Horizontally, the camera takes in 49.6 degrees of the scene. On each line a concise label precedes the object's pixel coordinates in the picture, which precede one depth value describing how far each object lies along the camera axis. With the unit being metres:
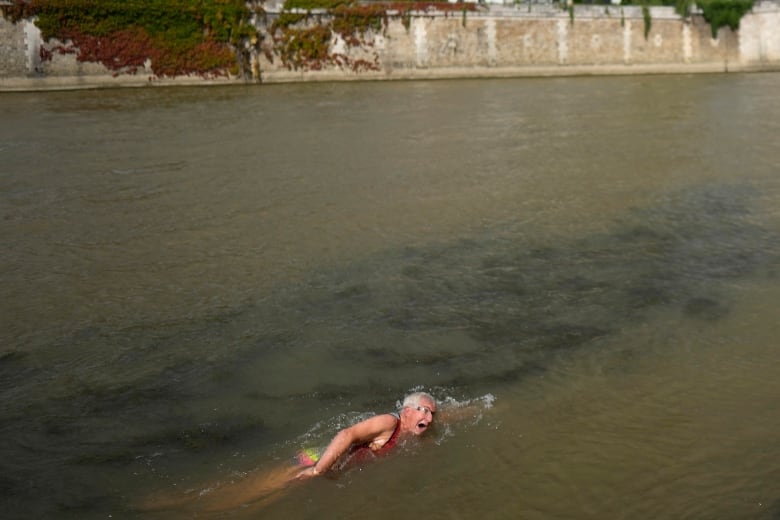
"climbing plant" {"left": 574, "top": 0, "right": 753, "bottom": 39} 26.89
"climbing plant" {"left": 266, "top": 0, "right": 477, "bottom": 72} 23.05
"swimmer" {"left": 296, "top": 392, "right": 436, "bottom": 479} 3.98
